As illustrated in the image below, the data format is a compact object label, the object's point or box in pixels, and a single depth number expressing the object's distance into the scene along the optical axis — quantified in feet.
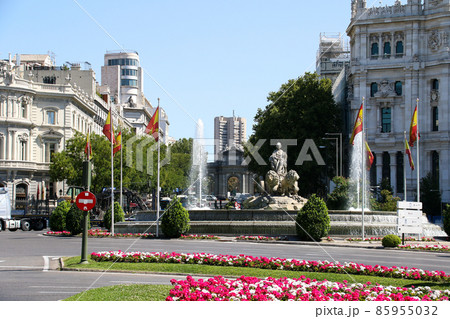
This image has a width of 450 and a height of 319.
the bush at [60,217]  138.51
